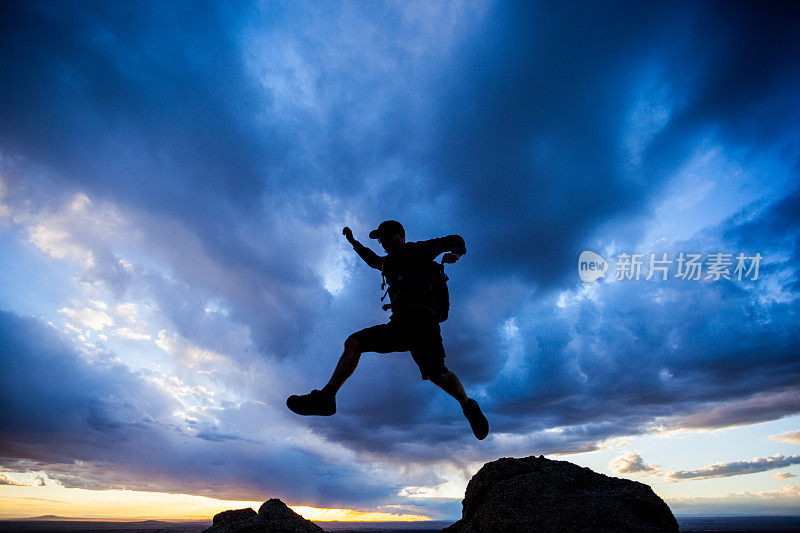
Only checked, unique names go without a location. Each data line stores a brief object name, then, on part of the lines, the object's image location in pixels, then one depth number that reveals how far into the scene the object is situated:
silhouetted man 5.55
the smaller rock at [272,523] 5.83
